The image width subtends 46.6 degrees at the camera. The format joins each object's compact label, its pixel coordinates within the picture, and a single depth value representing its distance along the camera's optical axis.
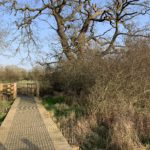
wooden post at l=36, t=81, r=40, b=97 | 14.09
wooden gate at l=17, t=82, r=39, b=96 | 14.87
